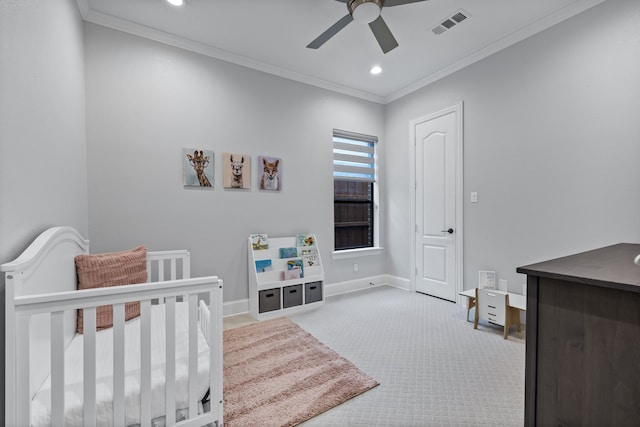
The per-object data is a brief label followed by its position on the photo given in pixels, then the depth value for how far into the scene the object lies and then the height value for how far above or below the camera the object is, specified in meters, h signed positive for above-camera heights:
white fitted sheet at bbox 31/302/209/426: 1.04 -0.69
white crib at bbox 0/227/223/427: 0.95 -0.53
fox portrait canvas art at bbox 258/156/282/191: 3.18 +0.41
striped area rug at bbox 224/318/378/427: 1.55 -1.10
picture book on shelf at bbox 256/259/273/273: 3.01 -0.60
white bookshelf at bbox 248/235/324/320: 2.93 -0.82
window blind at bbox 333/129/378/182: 3.85 +0.72
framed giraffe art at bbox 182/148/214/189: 2.76 +0.41
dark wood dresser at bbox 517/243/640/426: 0.86 -0.45
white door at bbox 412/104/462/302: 3.28 +0.06
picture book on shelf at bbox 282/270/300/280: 3.10 -0.72
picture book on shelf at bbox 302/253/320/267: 3.30 -0.59
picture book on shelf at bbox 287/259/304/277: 3.18 -0.63
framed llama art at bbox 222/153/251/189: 2.96 +0.41
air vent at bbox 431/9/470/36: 2.39 +1.62
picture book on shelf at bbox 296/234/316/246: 3.37 -0.37
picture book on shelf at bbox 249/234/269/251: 3.08 -0.35
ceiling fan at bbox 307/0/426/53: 1.94 +1.37
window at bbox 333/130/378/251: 3.88 +0.27
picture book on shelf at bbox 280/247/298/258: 3.19 -0.49
